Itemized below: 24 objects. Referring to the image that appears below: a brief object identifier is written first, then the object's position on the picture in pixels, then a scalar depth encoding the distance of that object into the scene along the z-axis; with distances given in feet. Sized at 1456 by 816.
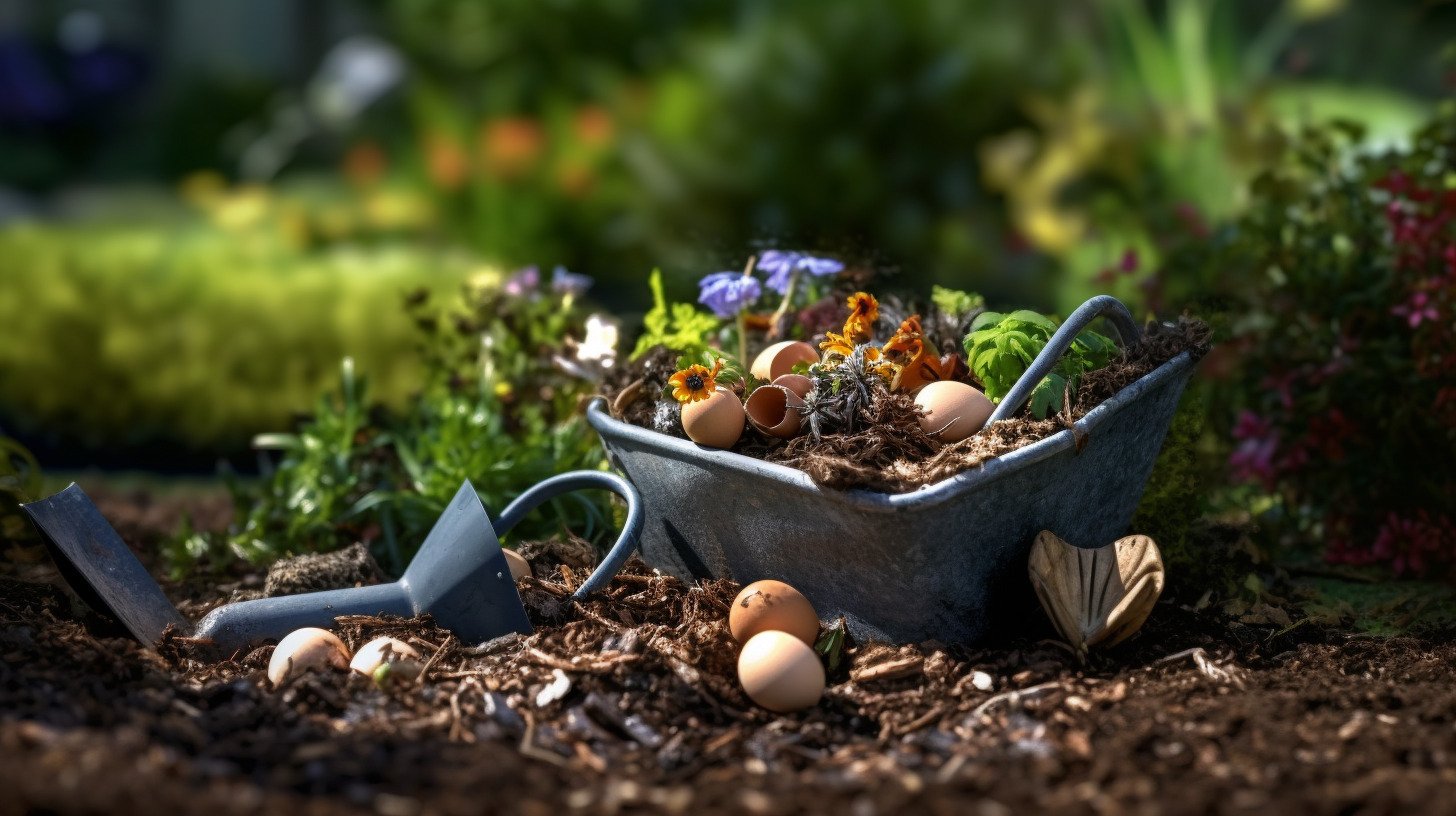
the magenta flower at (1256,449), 11.58
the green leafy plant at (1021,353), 8.71
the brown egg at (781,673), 7.44
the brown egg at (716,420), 8.43
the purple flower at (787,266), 9.83
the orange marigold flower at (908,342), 9.00
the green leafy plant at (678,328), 9.75
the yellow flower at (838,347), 9.04
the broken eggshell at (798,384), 8.99
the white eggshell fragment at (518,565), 9.33
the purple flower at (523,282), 12.24
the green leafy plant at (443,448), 11.21
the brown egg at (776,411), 8.63
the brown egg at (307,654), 7.93
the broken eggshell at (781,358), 9.32
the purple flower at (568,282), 11.89
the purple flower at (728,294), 9.71
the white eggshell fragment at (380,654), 7.91
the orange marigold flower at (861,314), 9.04
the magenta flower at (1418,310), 10.37
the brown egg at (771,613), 7.93
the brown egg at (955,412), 8.43
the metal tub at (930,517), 7.80
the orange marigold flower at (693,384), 8.52
